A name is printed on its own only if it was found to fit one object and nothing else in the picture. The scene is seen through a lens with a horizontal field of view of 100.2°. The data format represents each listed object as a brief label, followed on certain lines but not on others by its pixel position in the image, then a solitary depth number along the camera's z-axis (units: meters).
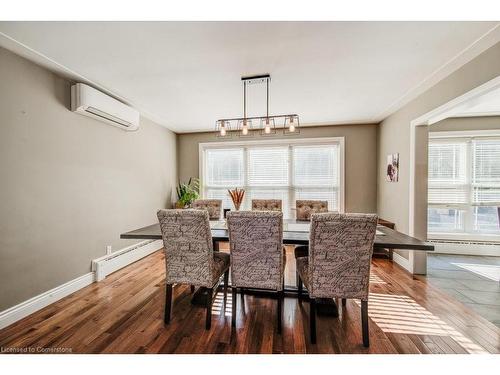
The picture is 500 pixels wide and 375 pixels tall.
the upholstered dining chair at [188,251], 1.76
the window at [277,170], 4.38
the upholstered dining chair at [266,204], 3.15
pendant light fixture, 2.27
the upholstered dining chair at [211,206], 3.25
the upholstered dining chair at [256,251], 1.65
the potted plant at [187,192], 4.35
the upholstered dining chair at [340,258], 1.49
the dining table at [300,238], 1.63
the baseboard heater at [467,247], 3.60
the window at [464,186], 3.70
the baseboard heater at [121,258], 2.70
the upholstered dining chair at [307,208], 2.98
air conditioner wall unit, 2.38
